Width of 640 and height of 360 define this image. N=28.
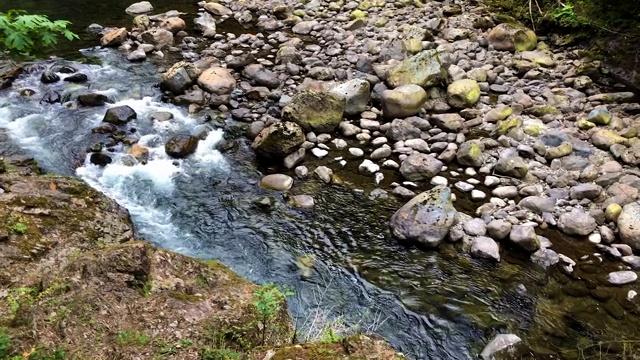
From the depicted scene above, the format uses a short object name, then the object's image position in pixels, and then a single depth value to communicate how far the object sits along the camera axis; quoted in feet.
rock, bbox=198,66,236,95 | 28.91
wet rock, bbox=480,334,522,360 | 14.26
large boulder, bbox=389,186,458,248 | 18.33
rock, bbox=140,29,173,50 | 35.63
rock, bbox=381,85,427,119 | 25.75
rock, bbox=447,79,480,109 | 26.55
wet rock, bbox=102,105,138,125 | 25.39
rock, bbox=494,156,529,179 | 21.61
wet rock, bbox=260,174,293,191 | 21.47
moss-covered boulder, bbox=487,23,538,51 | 31.78
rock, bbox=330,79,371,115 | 26.50
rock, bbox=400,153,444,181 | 21.97
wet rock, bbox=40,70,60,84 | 28.78
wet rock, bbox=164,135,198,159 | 23.43
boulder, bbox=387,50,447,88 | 27.22
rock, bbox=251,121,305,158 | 22.91
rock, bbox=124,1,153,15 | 42.98
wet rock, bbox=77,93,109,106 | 26.78
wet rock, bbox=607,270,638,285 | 16.75
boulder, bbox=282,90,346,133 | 24.95
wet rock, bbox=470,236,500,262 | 17.70
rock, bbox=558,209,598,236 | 18.60
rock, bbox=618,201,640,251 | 17.78
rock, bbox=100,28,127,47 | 35.24
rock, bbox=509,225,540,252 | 17.81
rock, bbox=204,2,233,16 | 42.96
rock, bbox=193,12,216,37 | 38.19
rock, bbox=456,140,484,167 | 22.45
